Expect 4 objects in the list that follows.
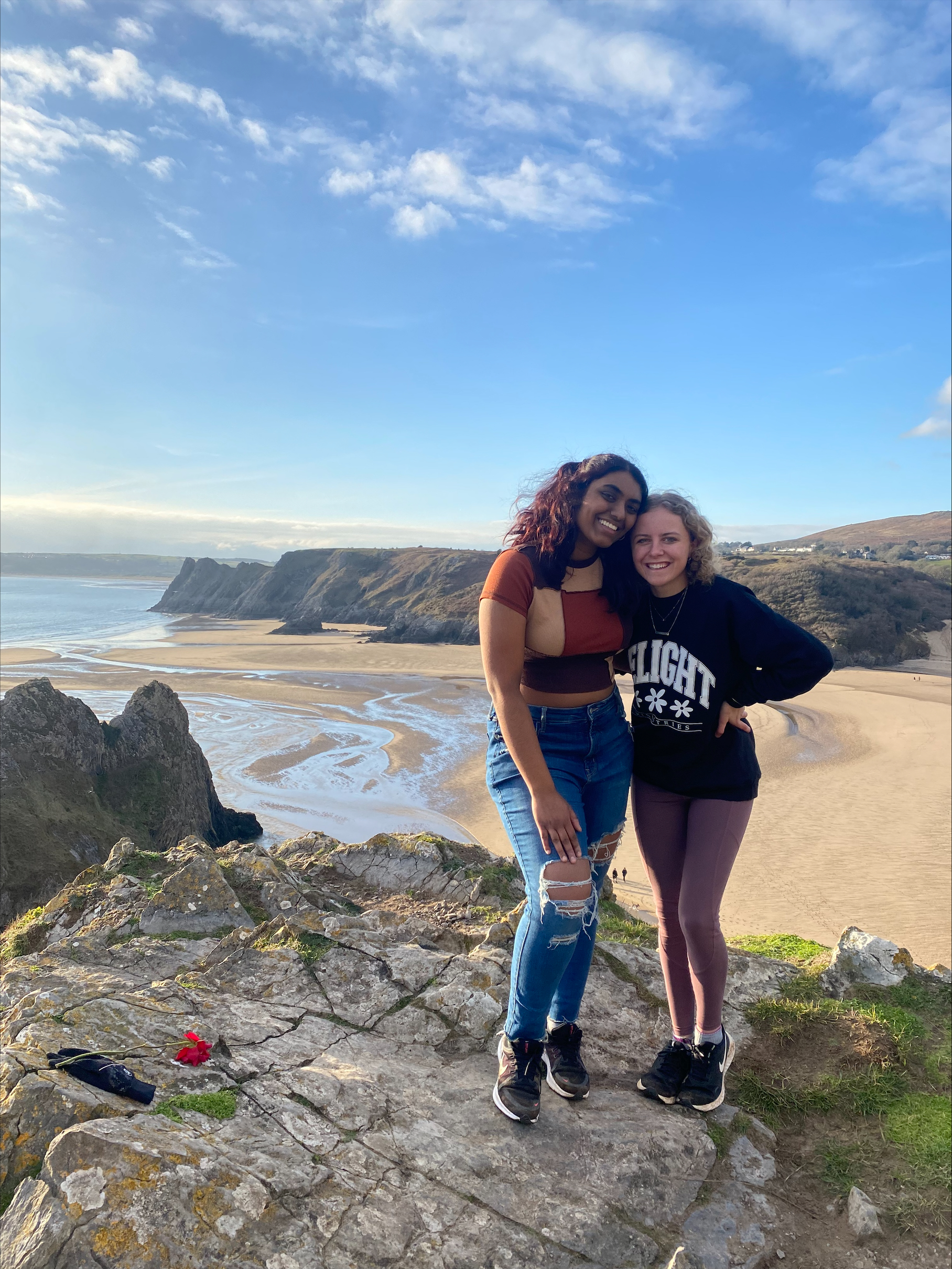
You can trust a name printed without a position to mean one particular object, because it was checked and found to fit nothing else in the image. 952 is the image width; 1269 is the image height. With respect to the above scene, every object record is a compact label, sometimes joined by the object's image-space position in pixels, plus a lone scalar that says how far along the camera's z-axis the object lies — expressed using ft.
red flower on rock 8.59
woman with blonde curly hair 8.99
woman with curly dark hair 8.25
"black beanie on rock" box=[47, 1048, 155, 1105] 7.55
